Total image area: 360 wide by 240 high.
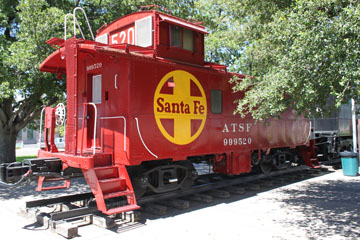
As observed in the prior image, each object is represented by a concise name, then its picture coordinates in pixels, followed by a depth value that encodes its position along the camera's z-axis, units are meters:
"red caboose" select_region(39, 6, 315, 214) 6.27
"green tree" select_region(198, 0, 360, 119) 4.85
